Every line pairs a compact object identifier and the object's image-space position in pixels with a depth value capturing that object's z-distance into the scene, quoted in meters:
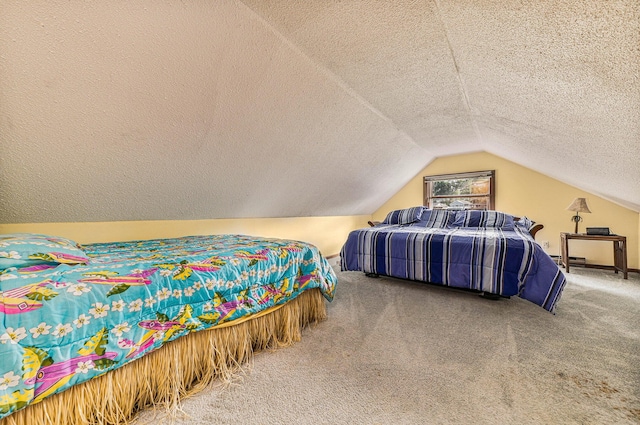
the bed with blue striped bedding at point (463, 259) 2.26
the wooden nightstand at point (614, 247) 3.25
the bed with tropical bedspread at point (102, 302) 0.86
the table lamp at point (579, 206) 3.54
